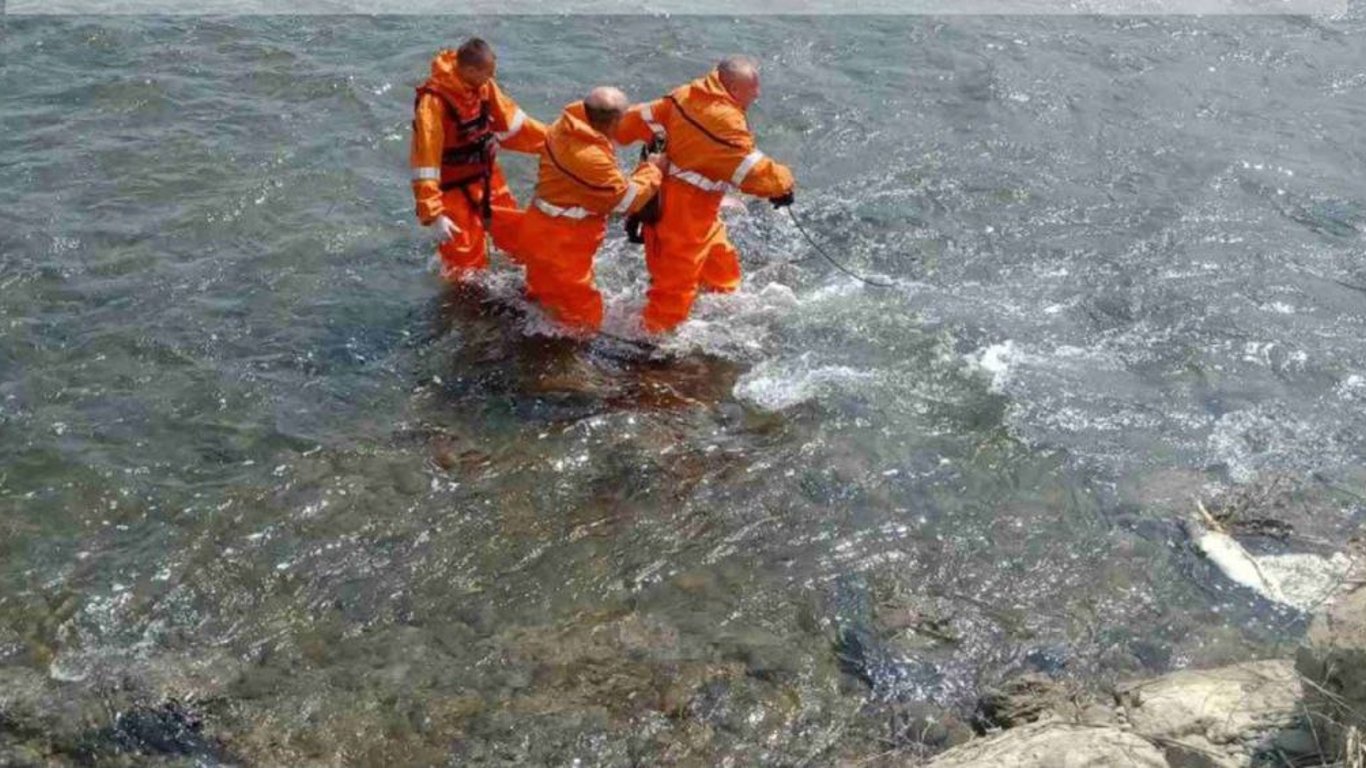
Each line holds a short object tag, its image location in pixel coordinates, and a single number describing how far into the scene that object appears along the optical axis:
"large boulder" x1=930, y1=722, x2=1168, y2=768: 4.64
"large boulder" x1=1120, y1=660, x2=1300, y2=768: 4.75
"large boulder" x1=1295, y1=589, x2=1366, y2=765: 4.20
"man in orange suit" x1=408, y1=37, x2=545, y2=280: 7.89
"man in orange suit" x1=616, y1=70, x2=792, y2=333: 7.82
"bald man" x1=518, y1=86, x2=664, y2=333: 7.68
